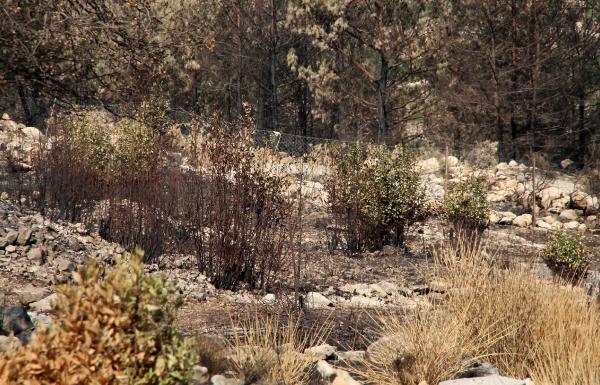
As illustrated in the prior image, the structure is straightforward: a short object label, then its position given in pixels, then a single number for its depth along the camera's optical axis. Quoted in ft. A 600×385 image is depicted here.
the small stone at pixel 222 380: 13.90
